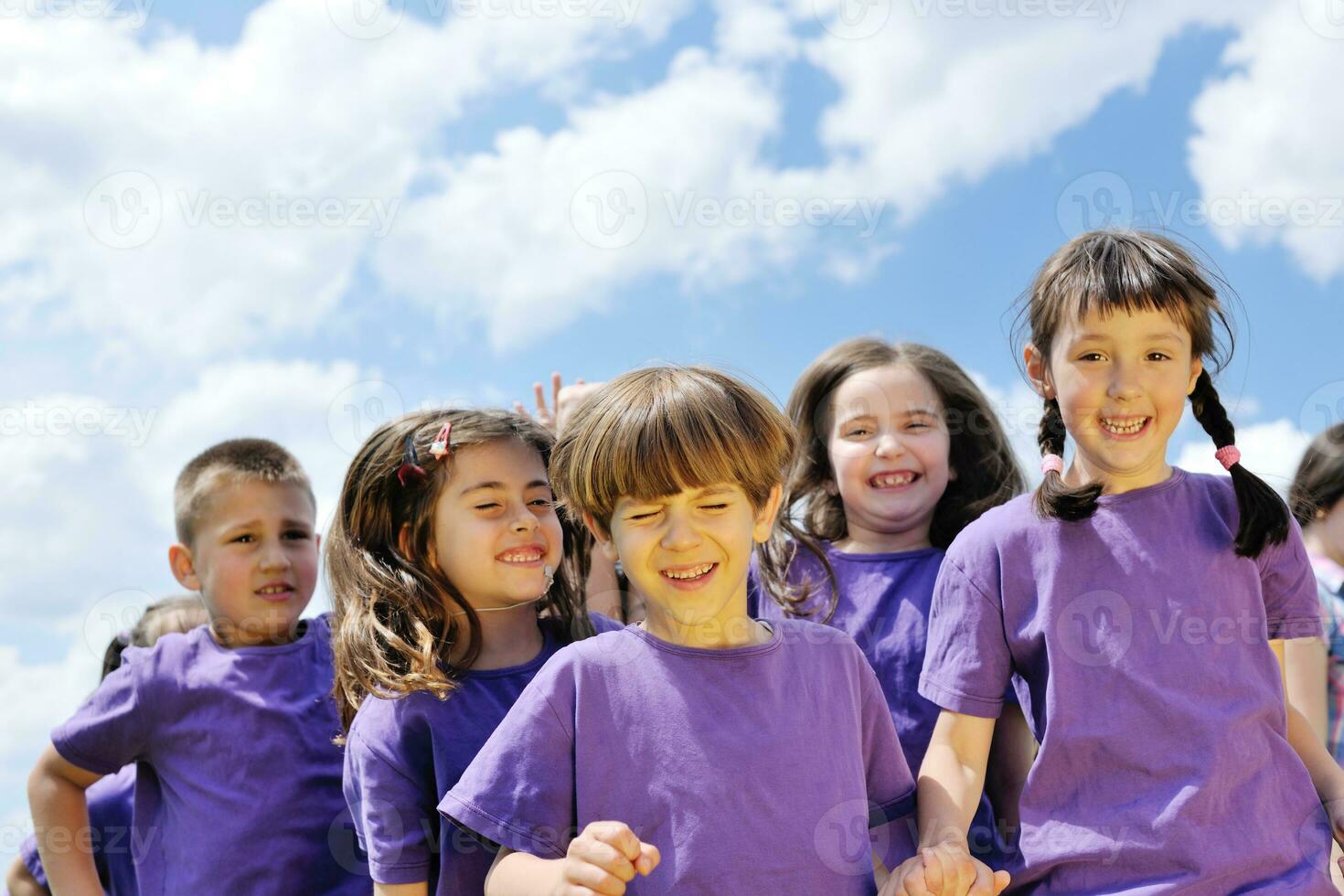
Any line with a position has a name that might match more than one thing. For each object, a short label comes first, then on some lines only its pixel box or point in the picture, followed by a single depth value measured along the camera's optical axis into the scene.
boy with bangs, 2.29
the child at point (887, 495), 3.39
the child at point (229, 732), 3.54
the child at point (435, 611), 2.75
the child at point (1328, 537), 4.40
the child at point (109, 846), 4.20
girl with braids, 2.54
